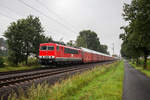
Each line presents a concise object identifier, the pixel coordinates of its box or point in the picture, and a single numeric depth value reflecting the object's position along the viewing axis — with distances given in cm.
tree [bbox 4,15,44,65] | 1891
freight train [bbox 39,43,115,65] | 2005
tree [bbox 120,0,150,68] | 1080
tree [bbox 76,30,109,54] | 8534
